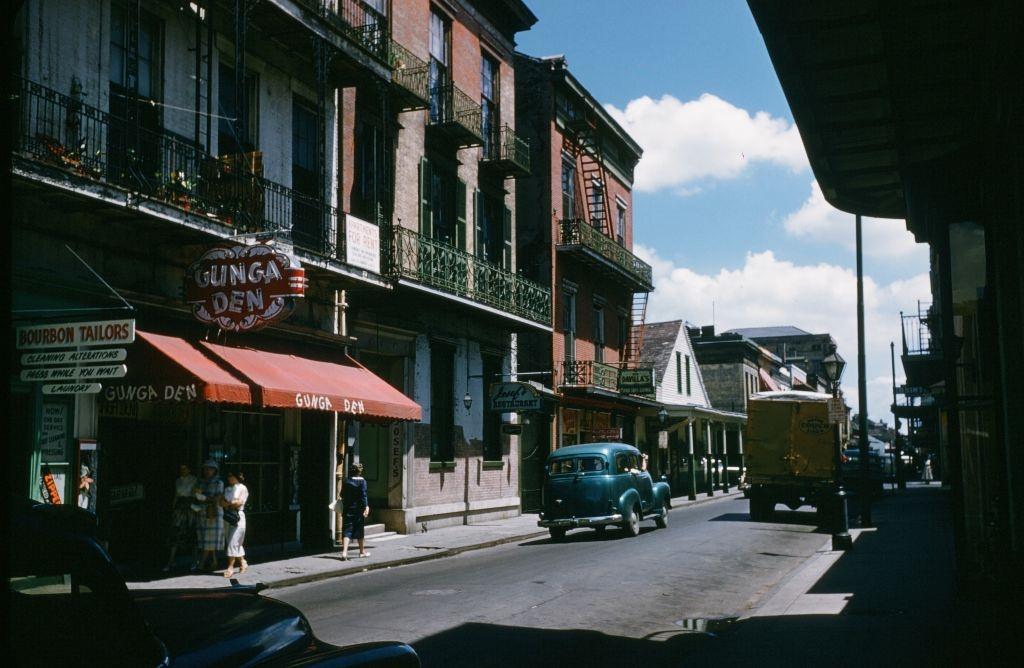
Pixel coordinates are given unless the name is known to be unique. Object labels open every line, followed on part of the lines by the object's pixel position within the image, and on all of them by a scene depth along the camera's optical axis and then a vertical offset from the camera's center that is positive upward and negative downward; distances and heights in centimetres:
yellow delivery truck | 2414 -88
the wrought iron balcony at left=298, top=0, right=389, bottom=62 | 1817 +792
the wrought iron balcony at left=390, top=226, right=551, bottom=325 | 2038 +341
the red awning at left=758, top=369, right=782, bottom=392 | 6662 +253
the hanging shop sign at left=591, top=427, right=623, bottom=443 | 3369 -48
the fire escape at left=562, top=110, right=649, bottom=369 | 3262 +884
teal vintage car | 2042 -147
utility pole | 2342 +111
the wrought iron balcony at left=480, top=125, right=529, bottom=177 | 2575 +715
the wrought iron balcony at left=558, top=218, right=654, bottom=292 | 3127 +571
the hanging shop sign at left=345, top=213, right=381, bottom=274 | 1786 +334
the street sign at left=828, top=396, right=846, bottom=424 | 2122 +13
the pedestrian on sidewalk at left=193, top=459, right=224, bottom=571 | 1438 -141
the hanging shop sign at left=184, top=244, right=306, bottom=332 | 1373 +197
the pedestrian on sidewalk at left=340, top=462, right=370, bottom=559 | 1664 -138
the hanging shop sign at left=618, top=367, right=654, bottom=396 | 3400 +133
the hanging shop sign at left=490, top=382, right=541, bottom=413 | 2448 +61
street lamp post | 1582 -121
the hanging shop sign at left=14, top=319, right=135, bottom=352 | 1123 +107
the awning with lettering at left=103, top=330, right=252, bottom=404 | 1321 +64
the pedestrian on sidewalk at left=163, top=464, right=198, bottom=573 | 1425 -122
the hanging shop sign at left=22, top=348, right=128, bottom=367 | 1112 +81
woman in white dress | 1434 -138
